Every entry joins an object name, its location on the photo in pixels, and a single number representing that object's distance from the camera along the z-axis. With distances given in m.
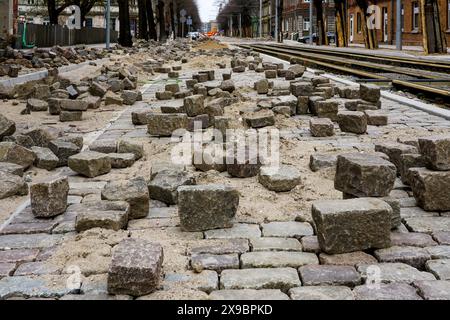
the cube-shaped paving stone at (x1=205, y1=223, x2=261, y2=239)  3.92
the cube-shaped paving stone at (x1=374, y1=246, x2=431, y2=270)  3.44
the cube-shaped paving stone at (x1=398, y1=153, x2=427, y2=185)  4.96
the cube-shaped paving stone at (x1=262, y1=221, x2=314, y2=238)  3.94
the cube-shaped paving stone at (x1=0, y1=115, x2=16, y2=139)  6.86
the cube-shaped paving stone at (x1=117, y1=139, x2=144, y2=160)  6.23
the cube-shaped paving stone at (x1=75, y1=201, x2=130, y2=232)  3.97
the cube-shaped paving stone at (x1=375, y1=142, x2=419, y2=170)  5.25
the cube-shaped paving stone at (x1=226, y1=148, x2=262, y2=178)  5.34
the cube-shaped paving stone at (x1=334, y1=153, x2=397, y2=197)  4.14
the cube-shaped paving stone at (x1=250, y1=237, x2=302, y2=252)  3.68
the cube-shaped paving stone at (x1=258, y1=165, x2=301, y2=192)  4.91
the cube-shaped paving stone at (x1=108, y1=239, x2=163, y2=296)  2.98
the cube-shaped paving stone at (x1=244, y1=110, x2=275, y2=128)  7.77
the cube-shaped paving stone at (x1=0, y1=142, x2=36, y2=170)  5.66
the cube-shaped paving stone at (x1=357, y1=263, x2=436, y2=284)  3.16
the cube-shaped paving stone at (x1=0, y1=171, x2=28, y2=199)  4.89
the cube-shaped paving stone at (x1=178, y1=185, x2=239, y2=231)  3.95
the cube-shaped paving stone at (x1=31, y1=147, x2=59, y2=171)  5.89
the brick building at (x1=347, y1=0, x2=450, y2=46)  36.34
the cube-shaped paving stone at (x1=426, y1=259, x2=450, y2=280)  3.21
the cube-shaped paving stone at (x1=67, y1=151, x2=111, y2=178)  5.55
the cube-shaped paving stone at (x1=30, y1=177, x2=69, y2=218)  4.31
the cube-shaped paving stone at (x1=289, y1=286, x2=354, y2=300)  2.95
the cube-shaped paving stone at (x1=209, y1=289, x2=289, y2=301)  2.96
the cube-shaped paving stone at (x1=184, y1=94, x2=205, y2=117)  8.45
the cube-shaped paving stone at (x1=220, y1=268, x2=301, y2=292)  3.13
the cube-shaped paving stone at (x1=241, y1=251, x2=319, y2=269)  3.41
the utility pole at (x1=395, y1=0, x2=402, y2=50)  31.66
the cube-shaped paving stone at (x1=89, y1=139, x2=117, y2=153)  6.14
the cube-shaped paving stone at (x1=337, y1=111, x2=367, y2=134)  7.45
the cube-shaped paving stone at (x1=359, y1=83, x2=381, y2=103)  9.70
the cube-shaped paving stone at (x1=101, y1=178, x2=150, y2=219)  4.31
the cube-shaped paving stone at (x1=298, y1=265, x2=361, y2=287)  3.14
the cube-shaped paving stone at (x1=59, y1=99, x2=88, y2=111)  9.29
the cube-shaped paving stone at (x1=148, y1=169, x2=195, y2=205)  4.68
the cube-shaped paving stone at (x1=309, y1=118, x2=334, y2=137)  7.38
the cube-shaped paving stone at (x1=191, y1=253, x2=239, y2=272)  3.36
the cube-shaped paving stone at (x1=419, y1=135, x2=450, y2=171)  4.28
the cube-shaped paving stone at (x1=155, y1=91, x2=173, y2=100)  11.38
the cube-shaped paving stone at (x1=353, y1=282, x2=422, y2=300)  2.93
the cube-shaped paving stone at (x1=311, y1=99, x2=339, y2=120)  8.57
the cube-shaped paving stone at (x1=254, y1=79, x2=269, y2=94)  11.70
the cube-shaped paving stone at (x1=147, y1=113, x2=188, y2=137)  7.58
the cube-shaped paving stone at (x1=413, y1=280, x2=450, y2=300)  2.91
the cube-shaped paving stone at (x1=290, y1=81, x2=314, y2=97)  10.26
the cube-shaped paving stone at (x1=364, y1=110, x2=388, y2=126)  8.09
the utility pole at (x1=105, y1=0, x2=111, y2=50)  28.65
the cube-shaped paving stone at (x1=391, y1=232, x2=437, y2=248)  3.71
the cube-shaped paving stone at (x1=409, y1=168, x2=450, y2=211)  4.28
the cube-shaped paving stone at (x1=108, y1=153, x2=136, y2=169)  5.90
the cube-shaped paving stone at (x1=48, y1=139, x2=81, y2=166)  6.08
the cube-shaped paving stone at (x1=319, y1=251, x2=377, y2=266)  3.40
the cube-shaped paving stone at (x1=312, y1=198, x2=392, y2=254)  3.46
